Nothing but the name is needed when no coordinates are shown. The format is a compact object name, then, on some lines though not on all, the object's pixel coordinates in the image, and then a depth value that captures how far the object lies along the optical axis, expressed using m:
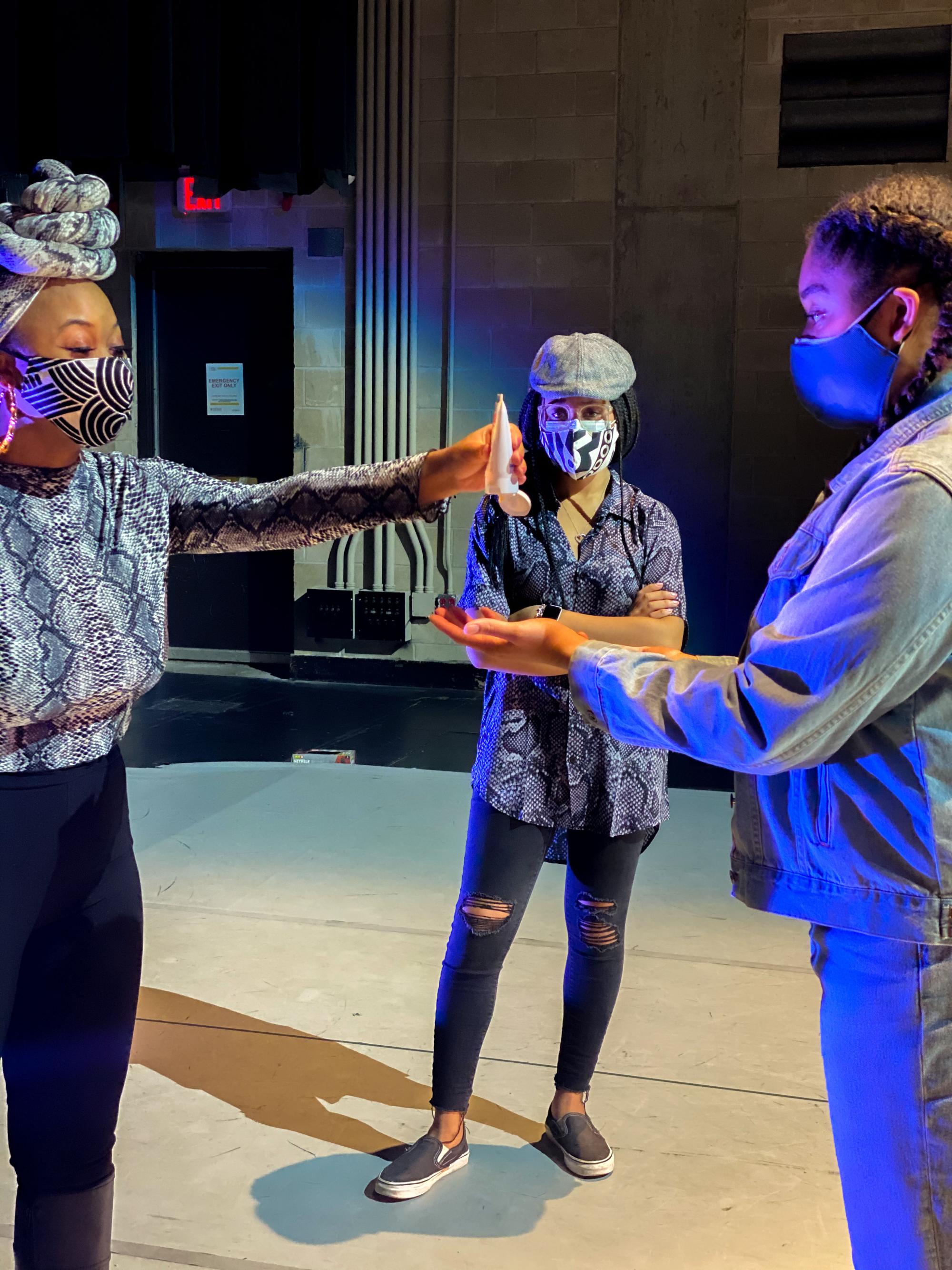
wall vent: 6.55
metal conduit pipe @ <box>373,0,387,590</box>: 7.16
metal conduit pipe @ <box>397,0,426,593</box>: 7.12
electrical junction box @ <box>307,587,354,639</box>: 7.63
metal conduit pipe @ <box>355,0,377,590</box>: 7.17
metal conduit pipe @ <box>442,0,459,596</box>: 7.08
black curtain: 6.65
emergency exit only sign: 7.86
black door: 7.77
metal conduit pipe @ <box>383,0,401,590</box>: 7.14
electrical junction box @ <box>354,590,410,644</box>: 7.53
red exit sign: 7.54
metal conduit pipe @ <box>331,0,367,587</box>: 7.19
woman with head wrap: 1.51
